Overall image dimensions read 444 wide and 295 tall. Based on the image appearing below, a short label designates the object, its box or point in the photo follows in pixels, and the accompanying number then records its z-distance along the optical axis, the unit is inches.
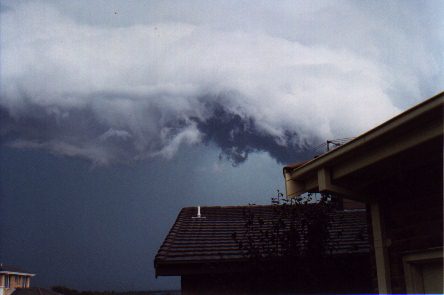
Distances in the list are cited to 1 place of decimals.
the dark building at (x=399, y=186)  173.9
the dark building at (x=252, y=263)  321.1
